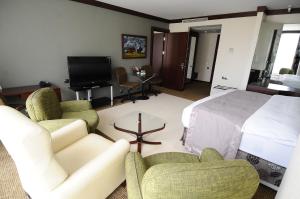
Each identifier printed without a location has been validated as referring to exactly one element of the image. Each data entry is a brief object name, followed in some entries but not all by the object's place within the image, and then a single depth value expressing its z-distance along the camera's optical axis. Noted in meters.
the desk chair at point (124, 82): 4.37
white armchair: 0.91
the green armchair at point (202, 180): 0.74
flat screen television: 3.46
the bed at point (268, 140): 1.59
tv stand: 3.51
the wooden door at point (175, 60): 5.38
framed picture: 4.55
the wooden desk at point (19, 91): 2.60
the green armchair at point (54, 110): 1.93
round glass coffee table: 2.33
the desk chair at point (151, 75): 5.03
